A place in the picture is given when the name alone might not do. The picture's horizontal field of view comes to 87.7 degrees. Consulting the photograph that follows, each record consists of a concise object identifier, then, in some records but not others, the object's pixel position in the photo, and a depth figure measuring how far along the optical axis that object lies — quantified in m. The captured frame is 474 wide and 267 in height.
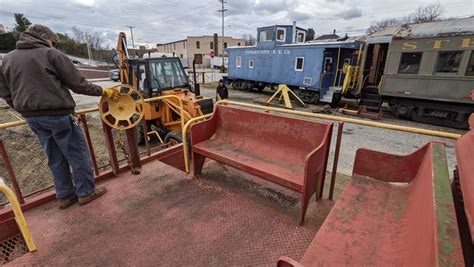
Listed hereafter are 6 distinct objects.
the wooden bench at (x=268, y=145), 2.42
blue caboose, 12.11
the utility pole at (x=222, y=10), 41.89
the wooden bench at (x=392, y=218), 1.13
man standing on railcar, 2.04
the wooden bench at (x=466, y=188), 1.27
